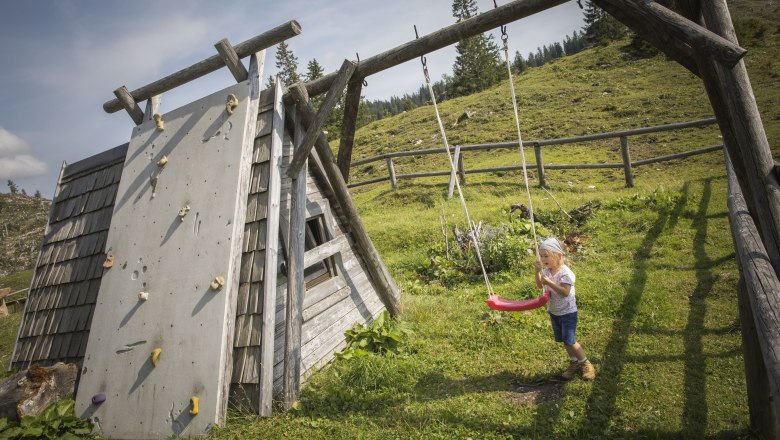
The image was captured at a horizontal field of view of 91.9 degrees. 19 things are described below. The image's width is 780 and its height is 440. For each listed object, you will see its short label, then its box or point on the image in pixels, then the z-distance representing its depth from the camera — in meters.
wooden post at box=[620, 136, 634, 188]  11.35
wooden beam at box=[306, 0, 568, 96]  3.99
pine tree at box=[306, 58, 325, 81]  48.12
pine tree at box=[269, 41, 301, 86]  54.38
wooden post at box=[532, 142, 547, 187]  12.58
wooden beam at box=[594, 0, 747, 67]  2.75
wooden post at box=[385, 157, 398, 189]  15.08
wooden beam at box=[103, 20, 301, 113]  4.56
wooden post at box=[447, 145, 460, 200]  12.55
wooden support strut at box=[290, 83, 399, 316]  5.29
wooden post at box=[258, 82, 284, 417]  3.97
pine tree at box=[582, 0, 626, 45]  45.38
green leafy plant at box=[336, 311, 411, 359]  5.09
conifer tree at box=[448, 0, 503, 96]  48.59
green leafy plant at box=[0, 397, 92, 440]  4.12
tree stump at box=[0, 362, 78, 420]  4.64
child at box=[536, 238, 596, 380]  3.90
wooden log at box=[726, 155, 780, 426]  1.91
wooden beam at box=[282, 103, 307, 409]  4.23
